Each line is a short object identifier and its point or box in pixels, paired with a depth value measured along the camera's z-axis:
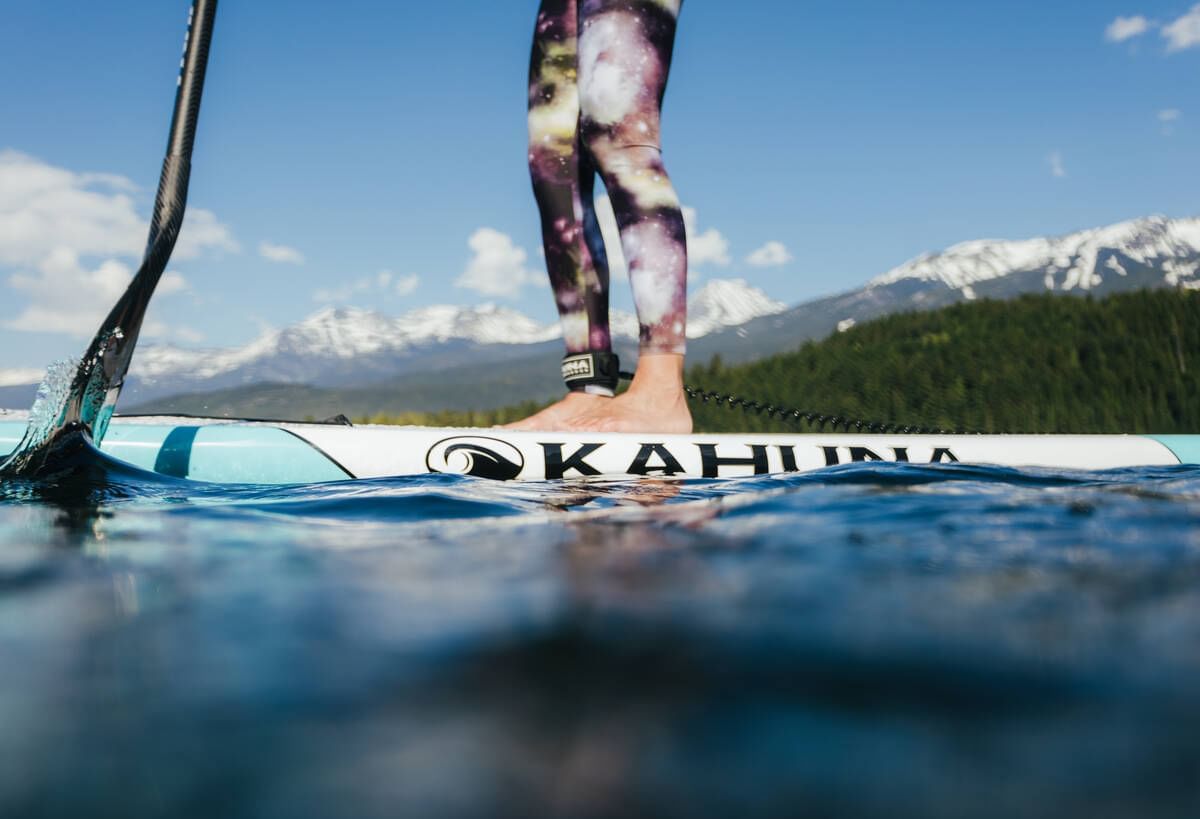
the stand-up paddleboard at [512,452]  2.15
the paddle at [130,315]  1.74
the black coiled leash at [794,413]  3.36
